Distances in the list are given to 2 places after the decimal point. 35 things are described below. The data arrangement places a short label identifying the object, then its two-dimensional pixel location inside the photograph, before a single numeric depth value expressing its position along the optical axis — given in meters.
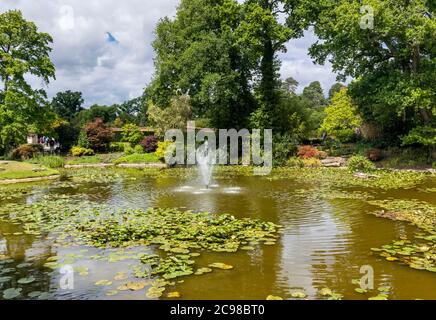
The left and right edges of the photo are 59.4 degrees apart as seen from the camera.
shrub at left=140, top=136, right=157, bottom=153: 33.78
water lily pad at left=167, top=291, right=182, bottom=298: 4.83
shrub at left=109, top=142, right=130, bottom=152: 37.70
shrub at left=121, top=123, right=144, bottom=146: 38.31
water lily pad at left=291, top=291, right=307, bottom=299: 4.73
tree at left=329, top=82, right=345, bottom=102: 89.71
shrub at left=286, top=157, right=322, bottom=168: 24.08
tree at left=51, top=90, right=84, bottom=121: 66.81
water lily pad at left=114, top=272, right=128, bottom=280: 5.44
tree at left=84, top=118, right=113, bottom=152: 36.66
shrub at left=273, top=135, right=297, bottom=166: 25.19
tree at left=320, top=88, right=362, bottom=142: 30.41
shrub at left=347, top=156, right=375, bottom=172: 20.10
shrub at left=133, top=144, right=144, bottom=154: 33.97
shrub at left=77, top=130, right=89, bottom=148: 36.12
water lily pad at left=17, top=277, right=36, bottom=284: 5.36
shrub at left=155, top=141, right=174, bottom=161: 29.18
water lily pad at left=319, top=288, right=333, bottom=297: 4.80
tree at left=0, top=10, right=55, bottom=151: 25.94
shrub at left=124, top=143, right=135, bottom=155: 33.81
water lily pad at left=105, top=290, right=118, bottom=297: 4.89
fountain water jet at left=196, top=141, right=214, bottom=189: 24.94
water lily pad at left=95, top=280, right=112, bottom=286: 5.23
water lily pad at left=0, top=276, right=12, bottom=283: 5.45
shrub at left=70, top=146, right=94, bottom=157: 34.59
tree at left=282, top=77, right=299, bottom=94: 79.69
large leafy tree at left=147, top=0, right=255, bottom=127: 27.86
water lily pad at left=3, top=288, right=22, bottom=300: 4.82
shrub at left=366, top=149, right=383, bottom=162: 23.06
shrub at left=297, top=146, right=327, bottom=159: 25.33
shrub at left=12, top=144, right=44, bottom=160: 29.86
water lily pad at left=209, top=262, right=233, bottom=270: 5.80
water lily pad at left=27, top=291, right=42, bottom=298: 4.89
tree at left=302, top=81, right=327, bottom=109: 78.38
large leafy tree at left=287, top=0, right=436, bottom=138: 18.58
